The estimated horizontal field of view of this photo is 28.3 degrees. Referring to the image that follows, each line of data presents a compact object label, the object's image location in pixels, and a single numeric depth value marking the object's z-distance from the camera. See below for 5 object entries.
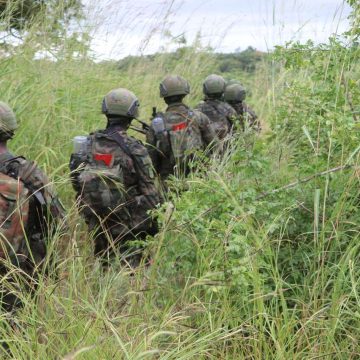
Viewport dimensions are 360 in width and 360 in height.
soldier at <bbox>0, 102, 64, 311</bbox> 3.24
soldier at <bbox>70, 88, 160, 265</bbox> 4.58
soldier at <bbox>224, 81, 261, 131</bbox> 9.16
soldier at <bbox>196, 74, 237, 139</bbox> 8.14
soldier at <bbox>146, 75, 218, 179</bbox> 6.07
